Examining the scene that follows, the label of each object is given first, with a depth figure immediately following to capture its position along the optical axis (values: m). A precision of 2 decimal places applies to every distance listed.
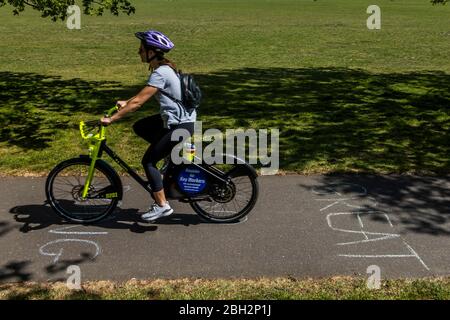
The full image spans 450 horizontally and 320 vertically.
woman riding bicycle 5.39
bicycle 5.86
